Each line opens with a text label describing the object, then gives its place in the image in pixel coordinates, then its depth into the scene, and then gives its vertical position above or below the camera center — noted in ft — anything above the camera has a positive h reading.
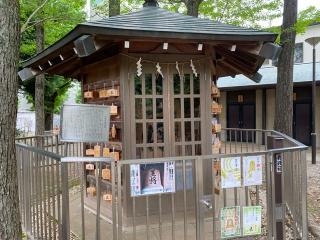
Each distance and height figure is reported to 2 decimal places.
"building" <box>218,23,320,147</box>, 53.01 +2.43
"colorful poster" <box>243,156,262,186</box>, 13.52 -2.10
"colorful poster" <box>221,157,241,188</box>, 13.17 -2.09
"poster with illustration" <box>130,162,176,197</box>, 12.21 -2.12
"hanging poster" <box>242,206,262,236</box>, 13.61 -3.96
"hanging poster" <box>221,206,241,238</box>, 13.33 -3.92
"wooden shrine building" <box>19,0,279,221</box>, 17.84 +1.78
